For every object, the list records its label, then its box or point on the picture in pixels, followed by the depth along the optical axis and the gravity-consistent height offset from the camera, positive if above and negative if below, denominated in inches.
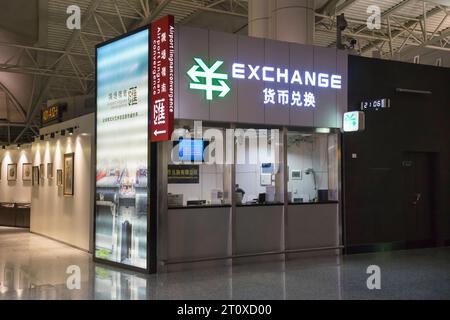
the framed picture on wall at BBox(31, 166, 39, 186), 485.7 +3.1
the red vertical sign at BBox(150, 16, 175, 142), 258.8 +54.8
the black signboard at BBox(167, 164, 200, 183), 307.4 +3.3
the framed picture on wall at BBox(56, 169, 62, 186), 419.8 +1.6
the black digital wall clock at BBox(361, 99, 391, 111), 350.9 +53.8
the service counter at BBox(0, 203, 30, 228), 548.4 -41.8
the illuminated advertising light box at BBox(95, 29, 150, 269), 278.5 +17.0
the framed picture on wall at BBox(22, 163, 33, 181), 557.6 +9.4
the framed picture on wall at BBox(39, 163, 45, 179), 469.1 +8.8
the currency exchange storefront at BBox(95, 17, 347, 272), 276.5 +19.7
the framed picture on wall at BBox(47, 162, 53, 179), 447.4 +8.4
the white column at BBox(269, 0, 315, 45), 376.5 +124.6
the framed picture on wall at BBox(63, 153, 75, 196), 394.3 +4.1
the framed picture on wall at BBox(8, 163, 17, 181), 588.4 +9.0
